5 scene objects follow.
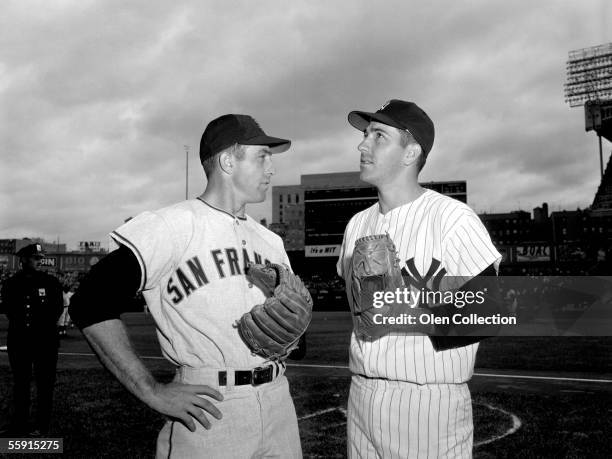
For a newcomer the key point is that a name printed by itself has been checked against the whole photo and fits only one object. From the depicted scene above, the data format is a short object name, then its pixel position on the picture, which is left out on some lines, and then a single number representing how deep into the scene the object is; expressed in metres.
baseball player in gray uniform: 1.94
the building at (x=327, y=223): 44.97
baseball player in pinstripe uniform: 2.19
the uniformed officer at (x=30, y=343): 4.96
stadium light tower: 45.03
